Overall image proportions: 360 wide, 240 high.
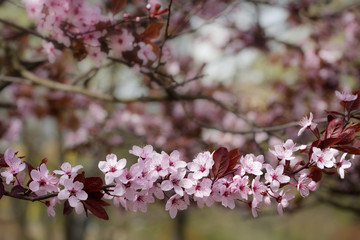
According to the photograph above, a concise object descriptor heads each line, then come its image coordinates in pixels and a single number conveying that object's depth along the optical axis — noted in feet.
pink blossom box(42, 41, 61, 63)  14.70
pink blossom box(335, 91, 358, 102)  9.66
